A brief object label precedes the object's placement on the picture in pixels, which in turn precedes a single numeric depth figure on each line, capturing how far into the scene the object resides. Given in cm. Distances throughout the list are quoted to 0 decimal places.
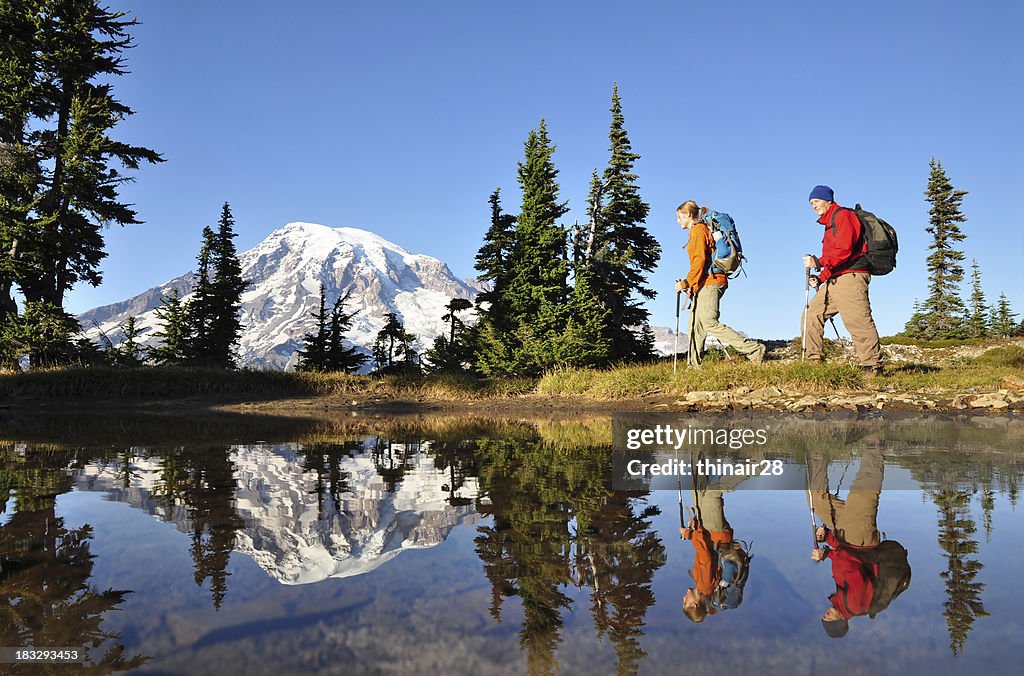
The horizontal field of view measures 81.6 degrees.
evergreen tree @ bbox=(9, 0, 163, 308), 1966
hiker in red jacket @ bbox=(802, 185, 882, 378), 1015
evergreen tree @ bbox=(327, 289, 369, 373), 2436
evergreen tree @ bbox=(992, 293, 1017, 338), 4722
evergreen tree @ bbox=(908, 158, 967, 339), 4531
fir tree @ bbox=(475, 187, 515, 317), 2008
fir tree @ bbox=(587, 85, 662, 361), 2670
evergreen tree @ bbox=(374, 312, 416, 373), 2175
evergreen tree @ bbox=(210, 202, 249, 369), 3094
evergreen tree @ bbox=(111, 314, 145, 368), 2159
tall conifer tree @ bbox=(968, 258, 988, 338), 4741
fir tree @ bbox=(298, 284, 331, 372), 2483
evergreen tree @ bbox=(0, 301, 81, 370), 1861
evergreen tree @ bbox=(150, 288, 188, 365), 2747
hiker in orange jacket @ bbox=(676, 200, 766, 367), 1141
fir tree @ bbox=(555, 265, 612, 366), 1747
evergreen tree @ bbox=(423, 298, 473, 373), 2044
